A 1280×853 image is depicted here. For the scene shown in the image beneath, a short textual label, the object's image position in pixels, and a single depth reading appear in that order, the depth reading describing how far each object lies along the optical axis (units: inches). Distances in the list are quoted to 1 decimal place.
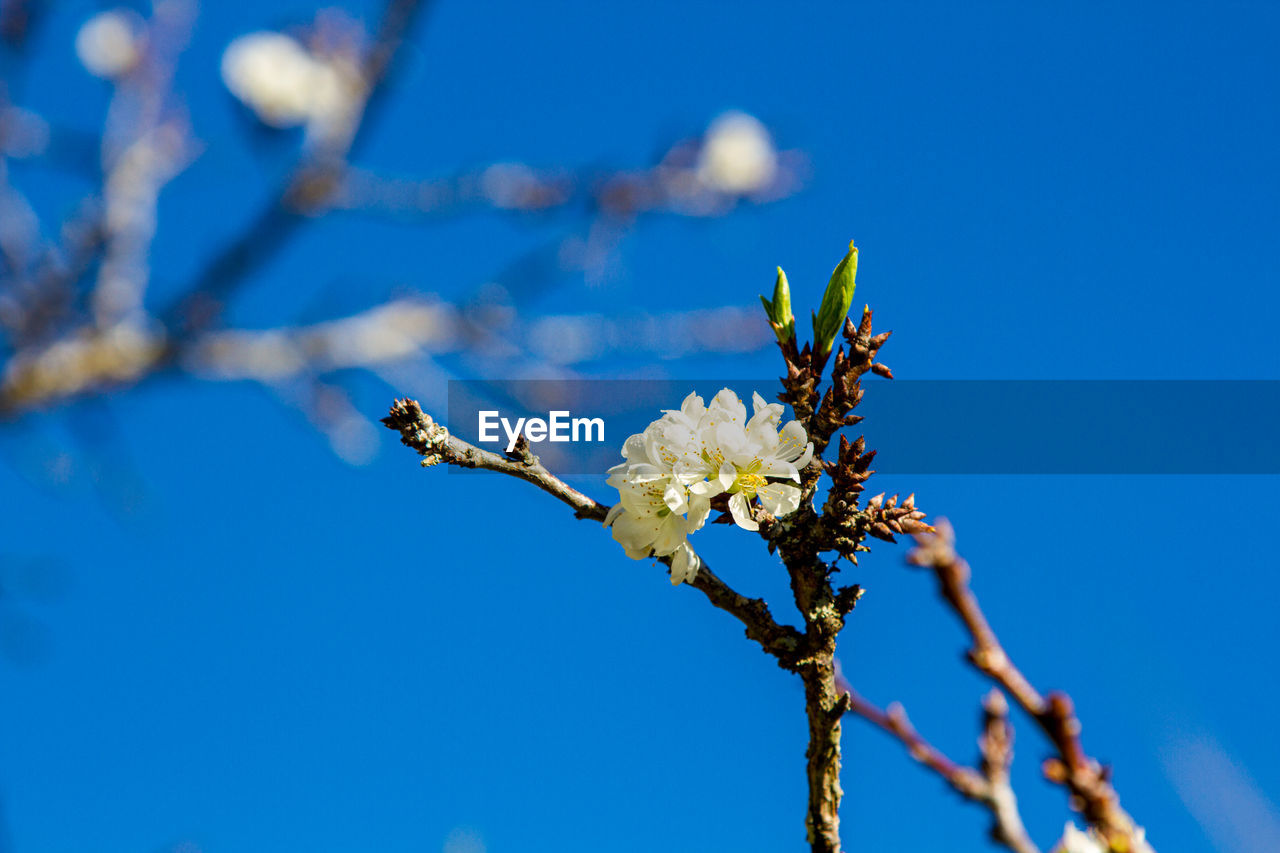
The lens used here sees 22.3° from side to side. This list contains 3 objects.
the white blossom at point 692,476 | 24.4
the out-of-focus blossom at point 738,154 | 126.0
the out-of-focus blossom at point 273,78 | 87.4
